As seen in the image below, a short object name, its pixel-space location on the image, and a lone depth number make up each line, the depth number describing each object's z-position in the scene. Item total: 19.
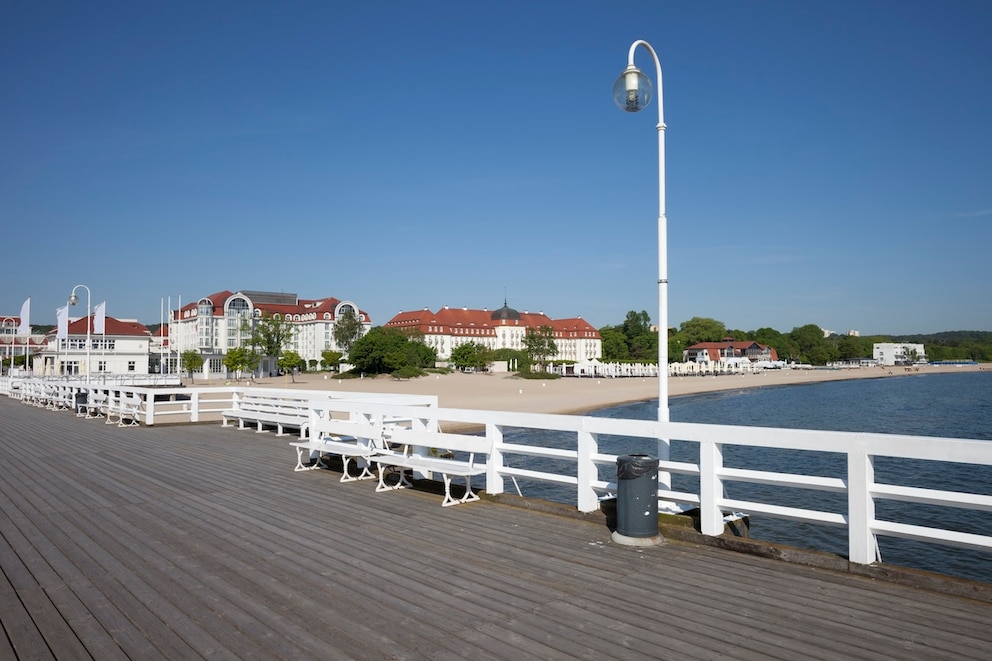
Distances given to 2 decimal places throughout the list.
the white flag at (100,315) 34.75
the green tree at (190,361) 74.27
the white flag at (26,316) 36.38
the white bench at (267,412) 15.67
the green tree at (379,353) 73.00
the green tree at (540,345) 99.50
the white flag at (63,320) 34.69
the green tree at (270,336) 67.69
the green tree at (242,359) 68.62
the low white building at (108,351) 65.69
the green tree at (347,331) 97.62
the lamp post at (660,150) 7.15
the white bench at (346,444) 9.12
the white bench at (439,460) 7.73
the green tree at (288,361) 67.31
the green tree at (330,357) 95.19
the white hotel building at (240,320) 99.00
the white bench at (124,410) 18.97
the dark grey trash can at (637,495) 5.82
